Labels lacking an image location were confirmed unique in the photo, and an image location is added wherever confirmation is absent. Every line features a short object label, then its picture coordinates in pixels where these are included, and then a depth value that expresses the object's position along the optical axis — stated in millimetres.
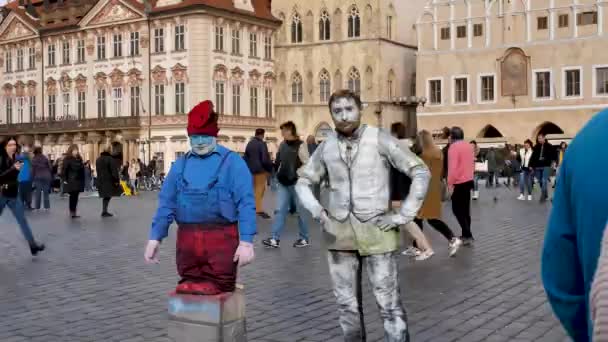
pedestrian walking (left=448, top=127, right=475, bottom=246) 11852
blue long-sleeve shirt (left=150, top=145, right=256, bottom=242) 5086
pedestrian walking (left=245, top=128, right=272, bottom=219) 15620
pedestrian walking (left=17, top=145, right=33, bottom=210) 19098
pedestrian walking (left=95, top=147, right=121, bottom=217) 19625
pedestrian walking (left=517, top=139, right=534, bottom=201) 22875
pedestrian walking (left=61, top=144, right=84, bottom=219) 19656
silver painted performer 4973
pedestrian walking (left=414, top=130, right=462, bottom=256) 11203
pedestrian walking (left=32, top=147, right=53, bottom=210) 22969
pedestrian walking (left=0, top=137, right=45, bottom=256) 11219
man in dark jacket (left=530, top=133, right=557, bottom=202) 21219
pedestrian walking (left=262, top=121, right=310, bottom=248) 12227
